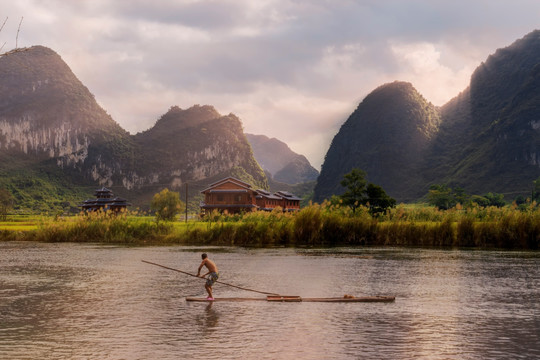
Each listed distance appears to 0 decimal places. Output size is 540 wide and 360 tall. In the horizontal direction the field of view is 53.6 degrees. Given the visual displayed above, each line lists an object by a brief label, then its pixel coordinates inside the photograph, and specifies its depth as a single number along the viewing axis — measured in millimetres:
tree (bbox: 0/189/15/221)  109950
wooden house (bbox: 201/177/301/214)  118000
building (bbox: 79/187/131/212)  136625
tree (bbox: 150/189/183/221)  104244
